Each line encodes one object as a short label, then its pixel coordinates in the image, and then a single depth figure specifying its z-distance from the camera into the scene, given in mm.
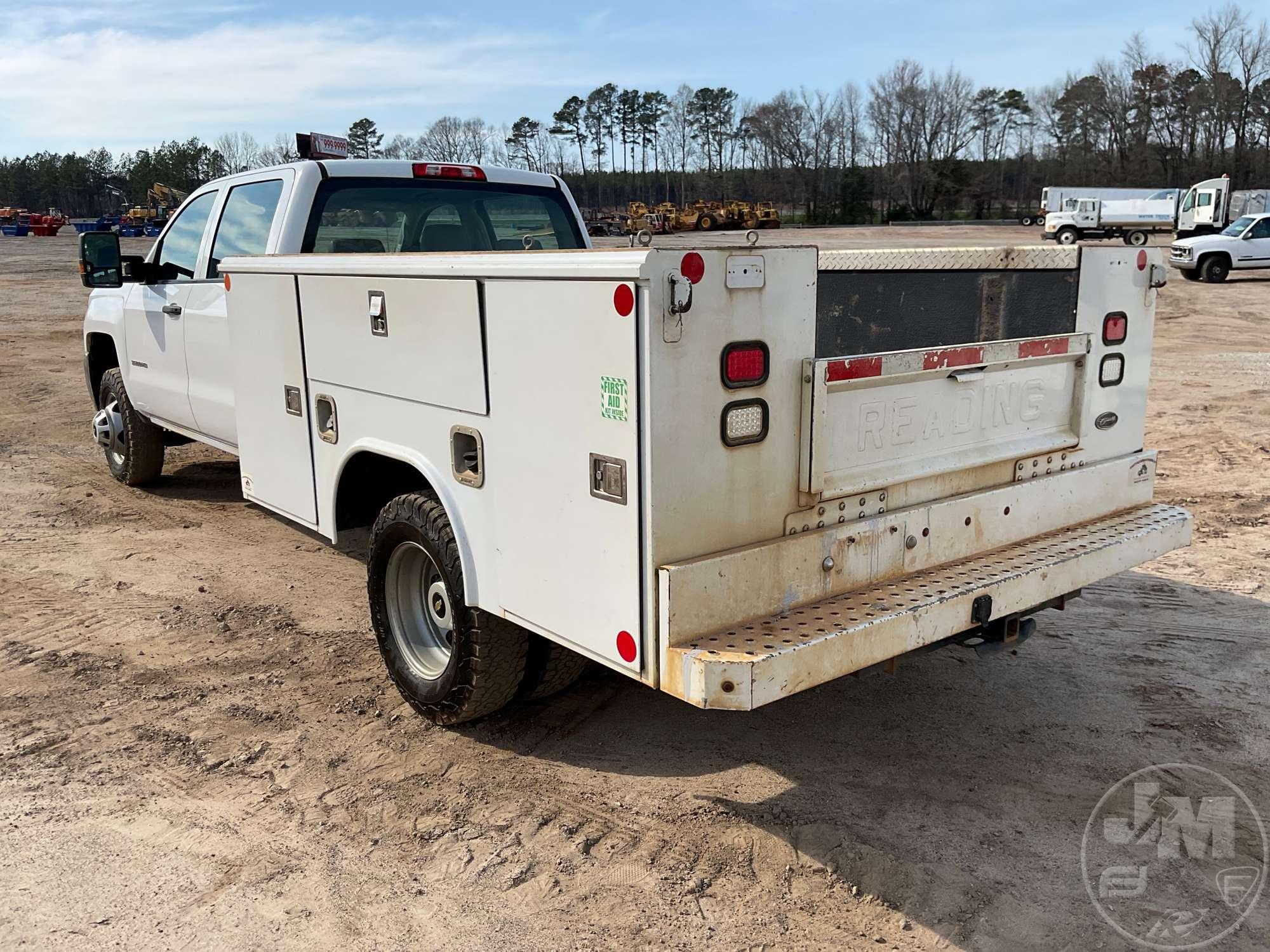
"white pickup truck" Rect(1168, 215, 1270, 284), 25000
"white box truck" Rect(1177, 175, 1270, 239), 45469
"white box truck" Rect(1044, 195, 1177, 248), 48100
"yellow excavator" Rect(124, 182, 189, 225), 57719
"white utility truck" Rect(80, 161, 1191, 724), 2850
